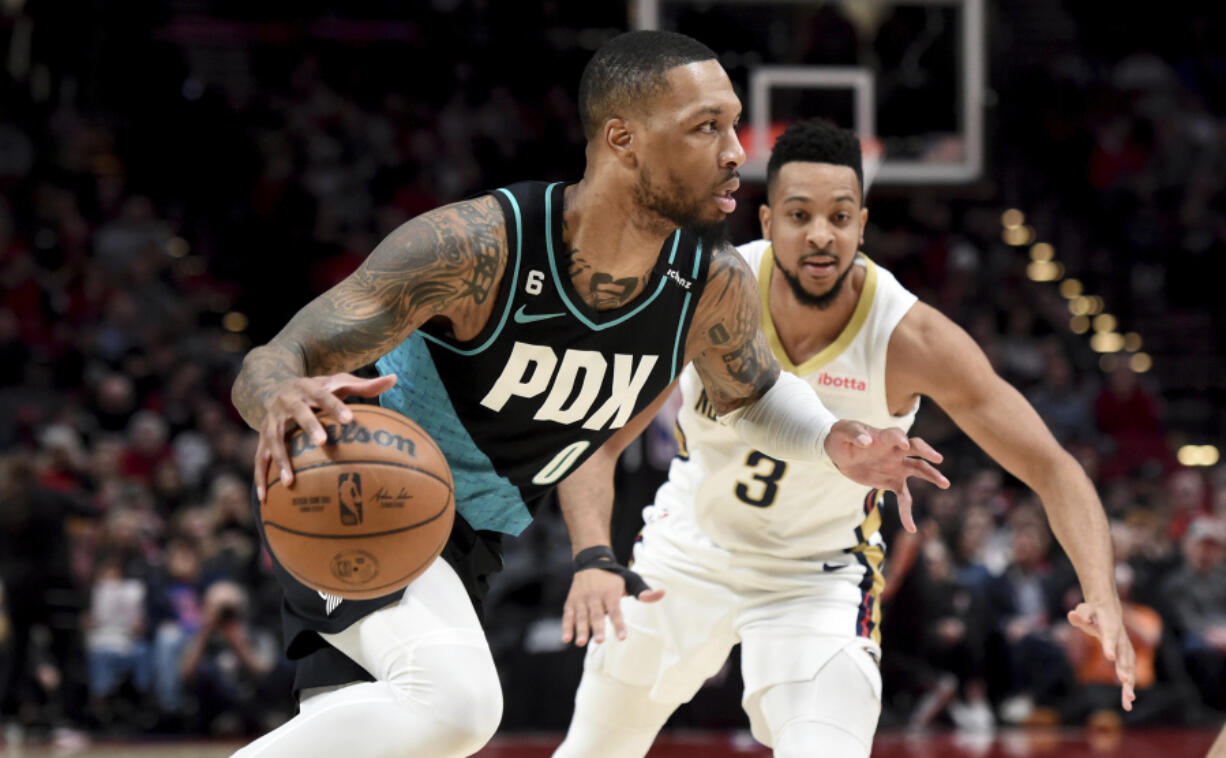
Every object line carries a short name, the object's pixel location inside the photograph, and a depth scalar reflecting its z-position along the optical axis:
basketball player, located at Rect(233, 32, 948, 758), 3.18
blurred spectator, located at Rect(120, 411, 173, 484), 11.37
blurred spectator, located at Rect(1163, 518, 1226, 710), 9.77
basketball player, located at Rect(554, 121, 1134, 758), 4.28
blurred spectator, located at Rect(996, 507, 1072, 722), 9.56
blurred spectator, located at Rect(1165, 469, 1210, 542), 11.13
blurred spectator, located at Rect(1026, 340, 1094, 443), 12.72
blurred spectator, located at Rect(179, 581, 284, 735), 9.14
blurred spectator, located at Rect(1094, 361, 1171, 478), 13.13
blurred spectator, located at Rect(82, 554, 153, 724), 9.33
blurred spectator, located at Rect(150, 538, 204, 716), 9.32
